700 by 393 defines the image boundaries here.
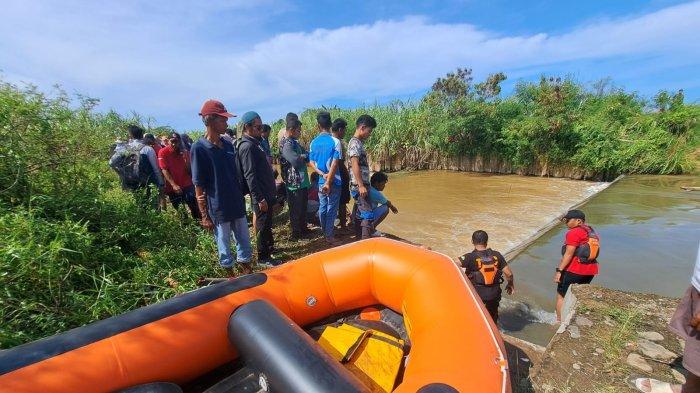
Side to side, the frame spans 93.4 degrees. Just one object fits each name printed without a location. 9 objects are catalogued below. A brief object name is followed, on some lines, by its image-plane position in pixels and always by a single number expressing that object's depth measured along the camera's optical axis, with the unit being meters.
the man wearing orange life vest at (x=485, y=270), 2.74
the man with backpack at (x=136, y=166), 4.62
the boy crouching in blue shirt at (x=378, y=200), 4.13
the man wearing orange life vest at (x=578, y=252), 3.12
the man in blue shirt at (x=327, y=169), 4.10
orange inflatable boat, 1.50
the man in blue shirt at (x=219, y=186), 2.95
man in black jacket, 3.58
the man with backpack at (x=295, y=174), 4.34
